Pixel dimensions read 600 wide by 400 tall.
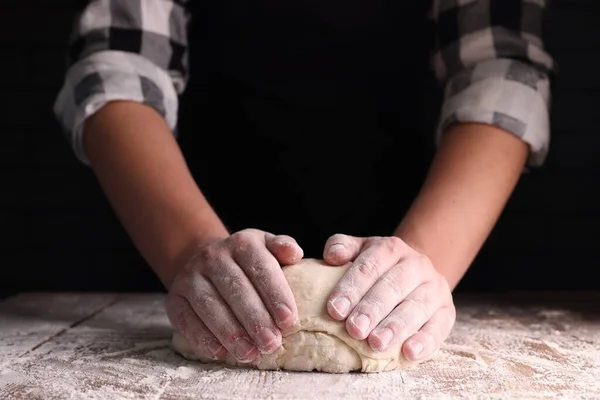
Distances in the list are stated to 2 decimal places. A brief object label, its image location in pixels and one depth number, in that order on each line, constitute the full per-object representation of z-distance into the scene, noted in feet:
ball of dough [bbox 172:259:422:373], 2.85
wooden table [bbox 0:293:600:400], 2.59
